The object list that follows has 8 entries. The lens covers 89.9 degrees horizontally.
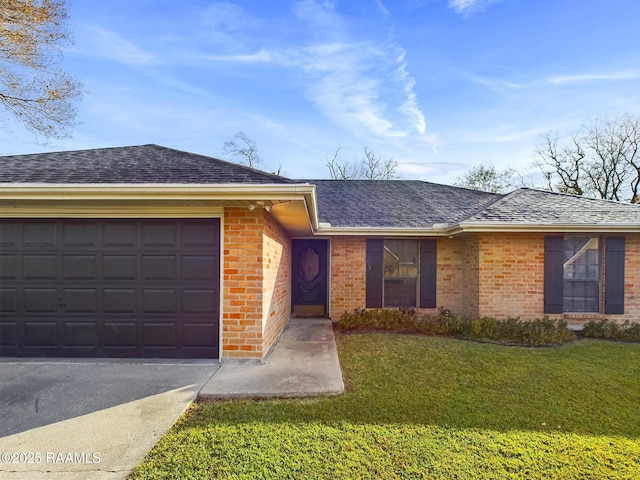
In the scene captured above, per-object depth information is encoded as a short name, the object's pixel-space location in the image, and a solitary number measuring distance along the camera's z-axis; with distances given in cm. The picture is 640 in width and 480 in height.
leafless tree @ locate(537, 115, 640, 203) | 2145
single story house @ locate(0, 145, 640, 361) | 434
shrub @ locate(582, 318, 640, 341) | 689
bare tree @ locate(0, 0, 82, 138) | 842
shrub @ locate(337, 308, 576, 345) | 661
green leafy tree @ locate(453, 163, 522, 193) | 2350
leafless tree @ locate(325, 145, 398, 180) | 2406
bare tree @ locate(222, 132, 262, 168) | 2448
